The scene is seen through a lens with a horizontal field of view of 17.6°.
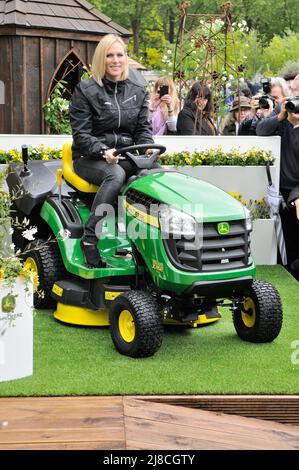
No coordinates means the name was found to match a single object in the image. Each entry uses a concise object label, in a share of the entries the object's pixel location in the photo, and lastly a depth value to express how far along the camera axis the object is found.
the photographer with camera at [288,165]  9.66
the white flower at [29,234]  5.73
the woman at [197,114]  10.43
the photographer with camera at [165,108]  10.96
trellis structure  11.32
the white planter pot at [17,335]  5.67
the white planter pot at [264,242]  9.74
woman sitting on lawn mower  6.84
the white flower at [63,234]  6.72
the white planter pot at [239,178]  9.80
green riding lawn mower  6.16
